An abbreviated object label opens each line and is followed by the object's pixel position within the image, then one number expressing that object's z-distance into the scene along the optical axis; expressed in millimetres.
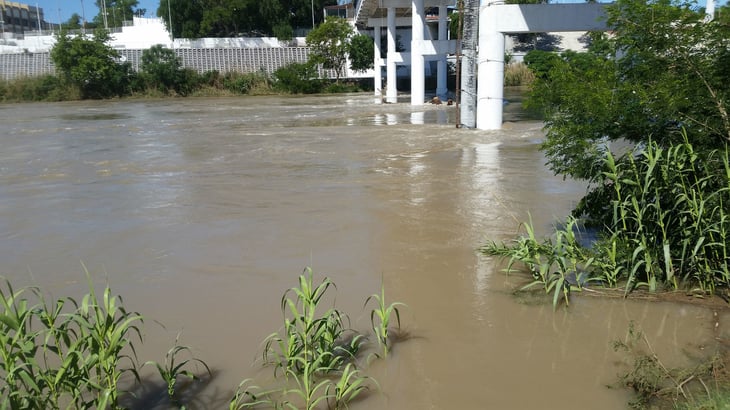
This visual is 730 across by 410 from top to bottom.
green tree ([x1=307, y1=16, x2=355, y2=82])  47656
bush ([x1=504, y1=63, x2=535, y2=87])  46262
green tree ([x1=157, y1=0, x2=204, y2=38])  58281
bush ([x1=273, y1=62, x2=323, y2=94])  48406
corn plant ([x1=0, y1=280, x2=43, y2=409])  3297
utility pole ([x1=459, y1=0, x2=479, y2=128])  18703
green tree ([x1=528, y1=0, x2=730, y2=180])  5574
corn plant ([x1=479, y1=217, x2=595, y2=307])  5348
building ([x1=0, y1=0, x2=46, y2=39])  95275
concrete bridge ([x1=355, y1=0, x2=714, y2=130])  16938
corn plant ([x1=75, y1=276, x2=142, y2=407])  3592
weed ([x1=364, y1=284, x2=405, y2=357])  4410
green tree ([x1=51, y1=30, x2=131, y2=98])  47594
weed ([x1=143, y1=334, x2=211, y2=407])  3945
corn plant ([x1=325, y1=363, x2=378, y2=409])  3764
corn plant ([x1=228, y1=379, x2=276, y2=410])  3716
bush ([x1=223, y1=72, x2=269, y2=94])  50719
